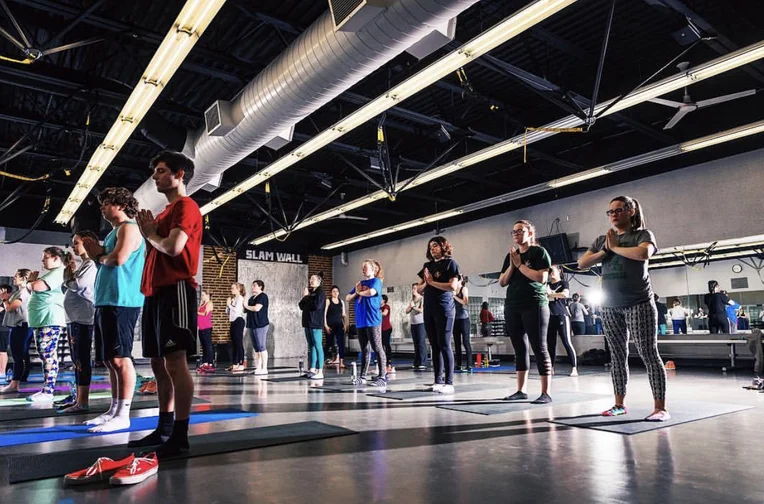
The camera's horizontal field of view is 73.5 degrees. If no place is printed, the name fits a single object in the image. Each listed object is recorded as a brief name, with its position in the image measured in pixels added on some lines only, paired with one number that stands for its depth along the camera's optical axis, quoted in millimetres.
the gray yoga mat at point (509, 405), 3764
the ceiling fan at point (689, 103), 5625
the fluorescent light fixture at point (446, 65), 4043
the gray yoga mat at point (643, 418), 3006
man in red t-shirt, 2367
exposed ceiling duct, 3746
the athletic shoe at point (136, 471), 1952
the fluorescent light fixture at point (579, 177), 8367
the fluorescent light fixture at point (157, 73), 3992
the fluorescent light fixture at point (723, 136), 6488
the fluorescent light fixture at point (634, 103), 4980
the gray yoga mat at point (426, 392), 4766
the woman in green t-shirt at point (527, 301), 4117
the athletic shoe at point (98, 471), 1988
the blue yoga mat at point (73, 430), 3000
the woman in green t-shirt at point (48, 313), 4559
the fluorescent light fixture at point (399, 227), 11133
